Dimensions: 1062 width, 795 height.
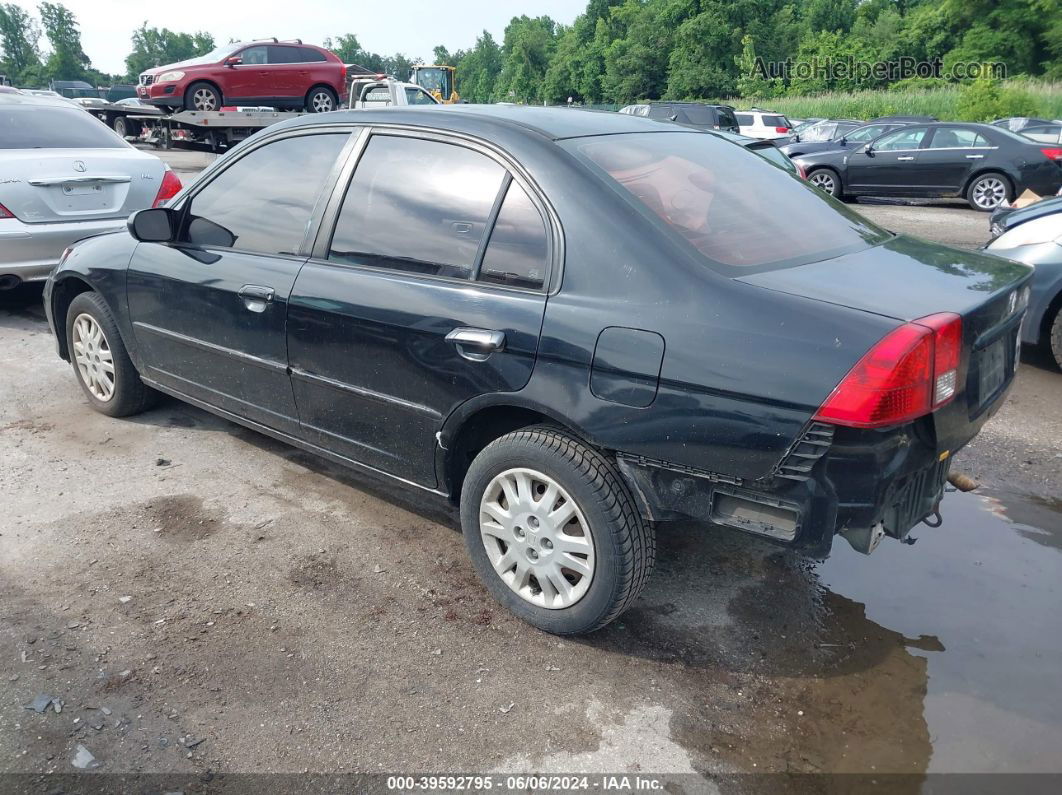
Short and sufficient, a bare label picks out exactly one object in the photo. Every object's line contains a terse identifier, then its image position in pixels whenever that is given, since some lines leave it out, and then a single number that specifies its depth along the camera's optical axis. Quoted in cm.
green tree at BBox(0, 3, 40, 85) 10044
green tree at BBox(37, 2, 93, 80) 9900
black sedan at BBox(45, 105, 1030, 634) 246
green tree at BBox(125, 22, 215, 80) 11225
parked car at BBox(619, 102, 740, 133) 2130
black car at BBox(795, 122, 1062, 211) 1462
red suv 1875
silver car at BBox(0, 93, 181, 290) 654
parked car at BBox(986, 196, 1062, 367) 571
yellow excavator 3502
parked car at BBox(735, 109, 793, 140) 2523
